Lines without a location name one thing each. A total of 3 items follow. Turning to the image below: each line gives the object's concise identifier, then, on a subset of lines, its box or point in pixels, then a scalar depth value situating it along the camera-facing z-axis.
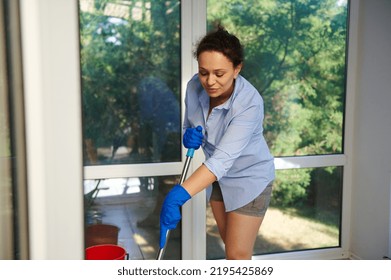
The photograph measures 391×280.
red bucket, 1.99
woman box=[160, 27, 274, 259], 1.58
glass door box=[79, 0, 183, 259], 2.23
